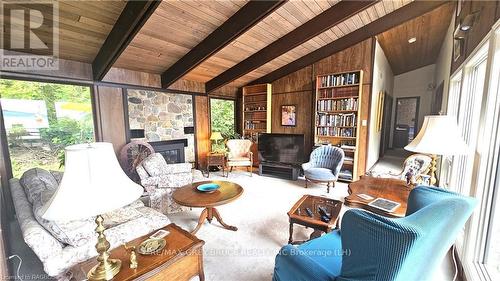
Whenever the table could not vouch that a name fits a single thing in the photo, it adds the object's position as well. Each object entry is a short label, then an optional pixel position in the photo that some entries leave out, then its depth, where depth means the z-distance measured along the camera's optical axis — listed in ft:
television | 15.76
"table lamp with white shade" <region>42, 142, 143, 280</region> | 2.92
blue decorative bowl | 8.38
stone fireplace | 13.44
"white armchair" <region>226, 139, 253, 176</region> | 16.39
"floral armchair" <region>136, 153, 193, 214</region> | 9.66
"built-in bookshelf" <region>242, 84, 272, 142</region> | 18.39
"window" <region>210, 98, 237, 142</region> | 18.70
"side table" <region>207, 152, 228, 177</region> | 16.62
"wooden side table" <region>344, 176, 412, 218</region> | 5.50
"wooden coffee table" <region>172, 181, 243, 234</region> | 7.38
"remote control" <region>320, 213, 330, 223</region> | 6.43
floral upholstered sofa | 4.31
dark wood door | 20.83
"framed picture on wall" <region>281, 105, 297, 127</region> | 17.33
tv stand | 15.48
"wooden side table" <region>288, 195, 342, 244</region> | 6.26
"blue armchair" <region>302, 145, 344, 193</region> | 12.35
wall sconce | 6.14
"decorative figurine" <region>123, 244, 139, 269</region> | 3.89
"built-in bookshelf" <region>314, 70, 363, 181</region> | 14.12
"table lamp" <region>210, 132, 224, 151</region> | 17.29
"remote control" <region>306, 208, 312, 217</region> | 6.86
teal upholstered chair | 2.56
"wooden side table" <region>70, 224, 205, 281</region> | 3.85
